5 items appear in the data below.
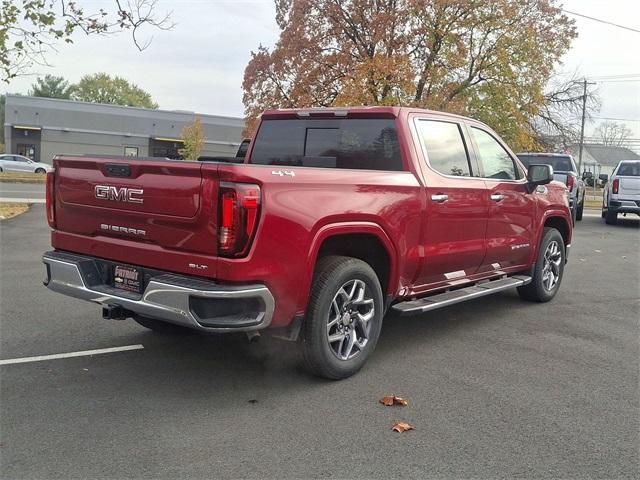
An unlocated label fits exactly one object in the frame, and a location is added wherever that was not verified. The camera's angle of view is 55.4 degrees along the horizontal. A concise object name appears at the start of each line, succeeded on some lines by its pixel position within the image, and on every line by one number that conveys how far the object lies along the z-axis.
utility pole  33.78
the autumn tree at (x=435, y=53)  22.78
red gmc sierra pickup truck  3.63
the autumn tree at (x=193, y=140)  46.66
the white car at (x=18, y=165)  40.06
